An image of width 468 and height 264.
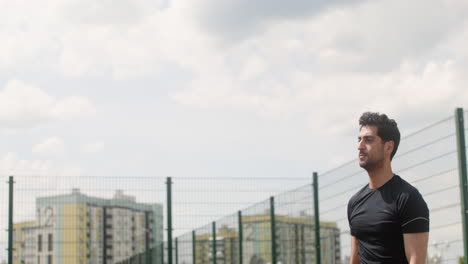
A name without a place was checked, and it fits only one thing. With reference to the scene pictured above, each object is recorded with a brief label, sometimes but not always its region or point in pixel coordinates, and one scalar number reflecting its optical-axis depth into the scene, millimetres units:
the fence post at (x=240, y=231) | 13252
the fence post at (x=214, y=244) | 14409
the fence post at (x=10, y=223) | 12026
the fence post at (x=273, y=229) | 12273
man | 3941
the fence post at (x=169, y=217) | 12438
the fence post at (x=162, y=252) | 13969
